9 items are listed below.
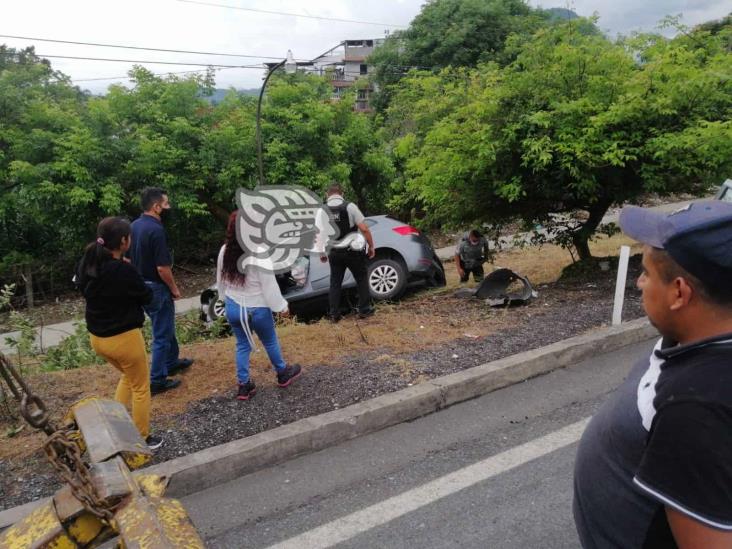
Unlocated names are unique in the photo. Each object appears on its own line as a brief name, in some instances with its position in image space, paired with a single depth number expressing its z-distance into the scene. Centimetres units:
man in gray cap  110
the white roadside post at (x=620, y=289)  564
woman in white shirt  441
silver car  823
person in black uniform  670
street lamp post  1493
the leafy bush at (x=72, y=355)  642
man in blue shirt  475
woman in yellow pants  376
